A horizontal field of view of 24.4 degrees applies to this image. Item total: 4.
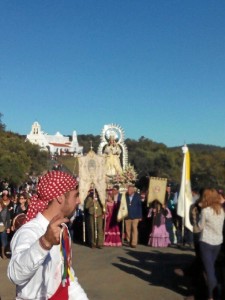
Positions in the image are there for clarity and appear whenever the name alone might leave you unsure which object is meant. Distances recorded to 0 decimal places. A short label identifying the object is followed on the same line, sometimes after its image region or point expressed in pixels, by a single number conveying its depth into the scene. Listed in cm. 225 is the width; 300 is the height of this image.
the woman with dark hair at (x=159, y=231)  1334
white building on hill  14250
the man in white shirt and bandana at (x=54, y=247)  290
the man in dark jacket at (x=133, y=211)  1343
